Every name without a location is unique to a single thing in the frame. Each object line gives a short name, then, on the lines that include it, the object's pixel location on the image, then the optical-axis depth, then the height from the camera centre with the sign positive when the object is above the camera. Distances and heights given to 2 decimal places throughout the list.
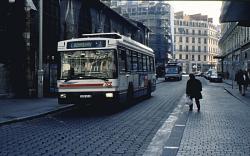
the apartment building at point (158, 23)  92.25 +12.89
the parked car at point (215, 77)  51.50 -0.48
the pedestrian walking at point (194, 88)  15.03 -0.60
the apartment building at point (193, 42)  133.88 +11.49
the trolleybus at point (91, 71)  13.84 +0.12
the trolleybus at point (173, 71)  60.44 +0.37
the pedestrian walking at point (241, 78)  24.78 -0.30
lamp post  19.75 +0.09
